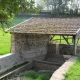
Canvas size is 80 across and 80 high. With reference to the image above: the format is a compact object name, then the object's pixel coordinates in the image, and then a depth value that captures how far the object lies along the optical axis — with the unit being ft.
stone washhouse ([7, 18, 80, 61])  24.19
